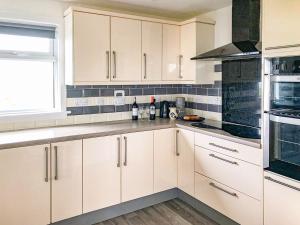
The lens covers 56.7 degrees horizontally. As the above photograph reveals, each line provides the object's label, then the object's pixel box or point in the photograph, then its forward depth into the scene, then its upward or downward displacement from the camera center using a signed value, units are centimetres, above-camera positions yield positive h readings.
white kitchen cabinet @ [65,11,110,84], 265 +54
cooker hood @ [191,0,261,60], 246 +67
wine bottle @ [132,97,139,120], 324 -11
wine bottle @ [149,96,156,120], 331 -10
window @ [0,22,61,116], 267 +33
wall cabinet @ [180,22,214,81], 310 +67
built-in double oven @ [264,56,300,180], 186 -9
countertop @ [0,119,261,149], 221 -27
